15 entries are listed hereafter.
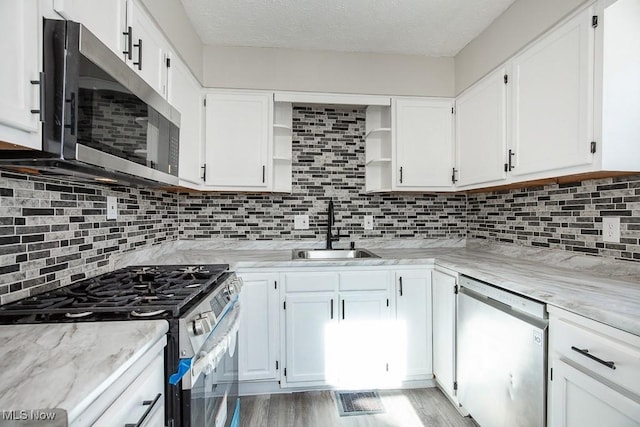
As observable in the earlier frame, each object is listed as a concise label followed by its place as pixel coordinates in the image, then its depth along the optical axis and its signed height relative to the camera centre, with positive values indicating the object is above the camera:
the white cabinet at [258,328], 2.10 -0.76
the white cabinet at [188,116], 1.90 +0.63
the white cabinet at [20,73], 0.74 +0.33
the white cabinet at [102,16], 0.93 +0.65
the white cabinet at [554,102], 1.43 +0.56
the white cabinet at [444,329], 1.97 -0.74
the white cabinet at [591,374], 0.94 -0.52
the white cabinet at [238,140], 2.38 +0.54
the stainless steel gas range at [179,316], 0.99 -0.34
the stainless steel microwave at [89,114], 0.85 +0.30
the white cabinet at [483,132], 2.00 +0.56
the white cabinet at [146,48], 1.34 +0.76
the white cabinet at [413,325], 2.19 -0.76
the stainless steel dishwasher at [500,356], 1.30 -0.66
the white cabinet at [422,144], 2.53 +0.55
